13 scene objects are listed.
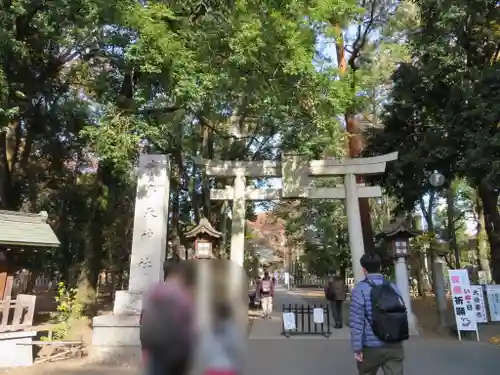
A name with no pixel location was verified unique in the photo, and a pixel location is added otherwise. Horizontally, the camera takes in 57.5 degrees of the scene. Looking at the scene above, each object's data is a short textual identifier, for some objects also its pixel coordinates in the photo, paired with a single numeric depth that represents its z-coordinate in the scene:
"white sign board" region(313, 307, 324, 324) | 12.73
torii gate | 14.47
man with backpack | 4.24
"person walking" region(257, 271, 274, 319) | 17.55
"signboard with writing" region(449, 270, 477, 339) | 11.90
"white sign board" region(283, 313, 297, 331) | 12.73
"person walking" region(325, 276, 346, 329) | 14.78
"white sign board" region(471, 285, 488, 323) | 12.95
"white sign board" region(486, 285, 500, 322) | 14.09
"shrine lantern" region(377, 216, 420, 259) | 13.41
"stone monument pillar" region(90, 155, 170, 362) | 9.04
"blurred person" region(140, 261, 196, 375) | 2.73
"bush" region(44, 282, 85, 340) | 9.84
